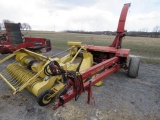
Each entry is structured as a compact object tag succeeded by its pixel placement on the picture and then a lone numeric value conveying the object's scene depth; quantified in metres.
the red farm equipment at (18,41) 4.89
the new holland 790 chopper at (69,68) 1.95
